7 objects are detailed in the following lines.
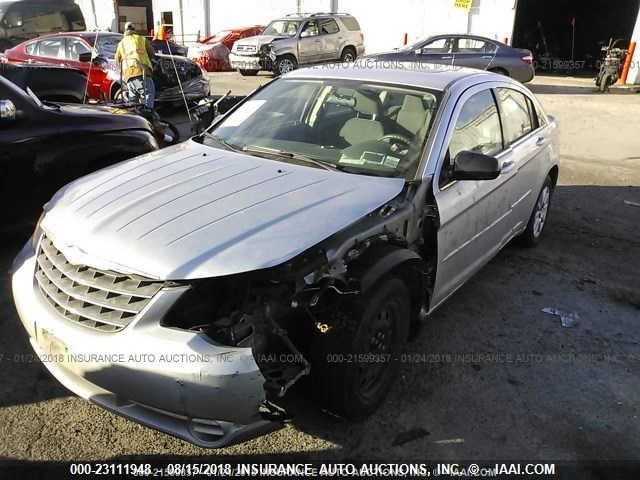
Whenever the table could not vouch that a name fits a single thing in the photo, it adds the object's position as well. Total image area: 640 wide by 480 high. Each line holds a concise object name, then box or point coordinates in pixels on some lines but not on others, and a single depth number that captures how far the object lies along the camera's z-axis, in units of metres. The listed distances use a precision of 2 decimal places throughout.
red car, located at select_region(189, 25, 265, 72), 20.36
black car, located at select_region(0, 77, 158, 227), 4.32
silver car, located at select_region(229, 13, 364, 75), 17.50
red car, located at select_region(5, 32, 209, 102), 10.58
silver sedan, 2.25
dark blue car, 14.00
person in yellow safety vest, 9.05
